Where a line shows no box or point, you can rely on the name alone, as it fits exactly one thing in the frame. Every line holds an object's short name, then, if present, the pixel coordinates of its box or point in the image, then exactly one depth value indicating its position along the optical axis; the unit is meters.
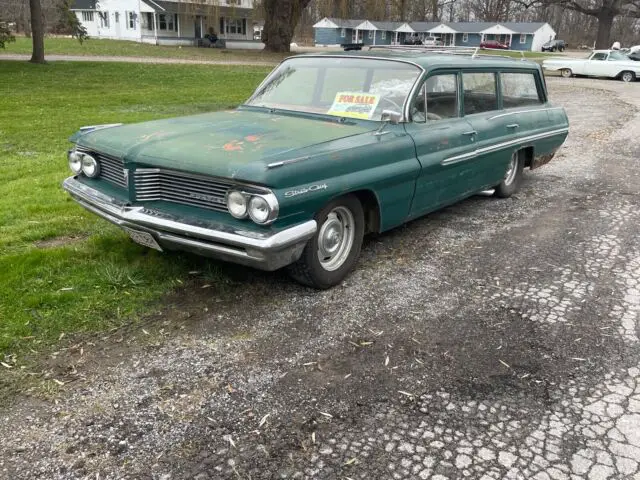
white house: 46.59
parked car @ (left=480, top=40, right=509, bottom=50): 63.16
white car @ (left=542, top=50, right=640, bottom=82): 27.94
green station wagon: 3.69
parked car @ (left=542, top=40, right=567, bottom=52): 69.88
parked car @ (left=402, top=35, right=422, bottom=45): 74.10
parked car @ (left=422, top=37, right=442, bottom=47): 71.28
